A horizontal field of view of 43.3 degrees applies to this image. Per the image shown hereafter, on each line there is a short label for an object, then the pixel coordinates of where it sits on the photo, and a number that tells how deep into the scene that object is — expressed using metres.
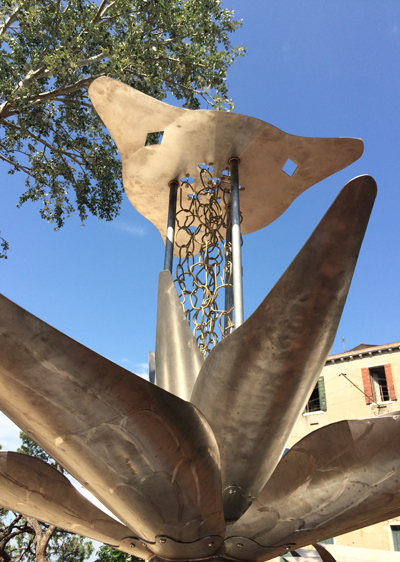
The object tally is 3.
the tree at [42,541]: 9.84
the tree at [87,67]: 6.83
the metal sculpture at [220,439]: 1.71
